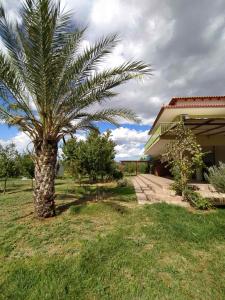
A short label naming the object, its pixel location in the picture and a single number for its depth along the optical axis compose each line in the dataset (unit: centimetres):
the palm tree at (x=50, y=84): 652
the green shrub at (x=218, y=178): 586
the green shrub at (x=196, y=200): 761
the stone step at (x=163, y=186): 1205
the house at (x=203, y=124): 1353
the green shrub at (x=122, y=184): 1563
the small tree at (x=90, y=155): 1348
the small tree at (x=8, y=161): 1447
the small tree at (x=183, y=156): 867
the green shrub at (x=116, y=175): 2016
